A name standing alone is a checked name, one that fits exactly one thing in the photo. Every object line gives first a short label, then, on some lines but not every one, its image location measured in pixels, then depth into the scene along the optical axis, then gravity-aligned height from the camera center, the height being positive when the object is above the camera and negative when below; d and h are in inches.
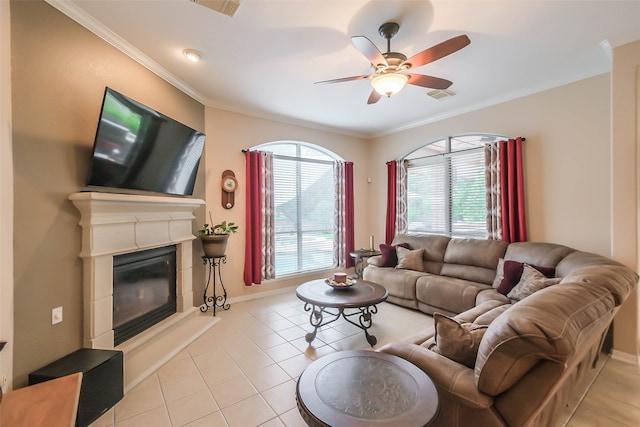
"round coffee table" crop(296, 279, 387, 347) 104.9 -32.9
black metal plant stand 149.5 -38.7
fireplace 85.4 -6.9
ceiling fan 76.8 +46.1
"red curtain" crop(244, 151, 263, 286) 166.4 -3.8
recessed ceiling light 103.0 +61.4
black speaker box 69.8 -42.3
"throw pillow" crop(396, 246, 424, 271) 163.0 -27.5
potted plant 138.9 -11.2
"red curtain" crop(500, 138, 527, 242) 141.6 +10.4
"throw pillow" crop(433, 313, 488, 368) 57.5 -27.0
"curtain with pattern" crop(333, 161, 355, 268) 211.0 +1.9
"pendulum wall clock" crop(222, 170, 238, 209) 158.1 +15.9
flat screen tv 84.9 +24.7
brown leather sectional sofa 43.8 -26.3
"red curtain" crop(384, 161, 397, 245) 204.5 +8.8
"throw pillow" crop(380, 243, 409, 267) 172.2 -26.6
